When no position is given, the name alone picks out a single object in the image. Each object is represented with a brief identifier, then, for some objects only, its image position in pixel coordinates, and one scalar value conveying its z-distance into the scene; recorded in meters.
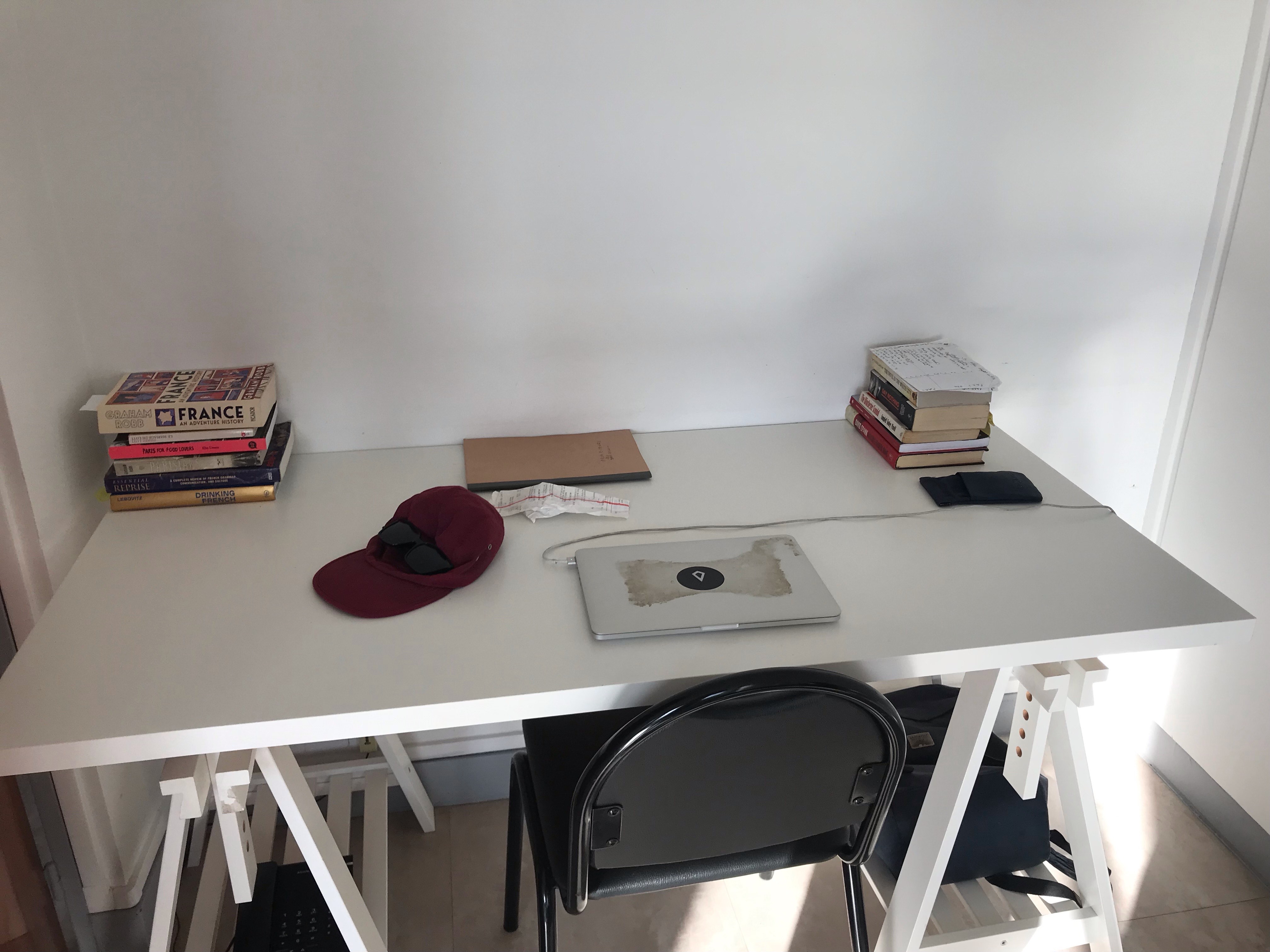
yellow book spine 1.43
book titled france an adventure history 1.39
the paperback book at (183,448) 1.41
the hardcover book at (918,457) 1.61
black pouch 1.49
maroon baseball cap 1.21
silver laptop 1.17
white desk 1.02
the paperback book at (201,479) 1.42
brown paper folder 1.55
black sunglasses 1.24
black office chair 0.99
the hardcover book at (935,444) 1.60
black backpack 1.46
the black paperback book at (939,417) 1.57
